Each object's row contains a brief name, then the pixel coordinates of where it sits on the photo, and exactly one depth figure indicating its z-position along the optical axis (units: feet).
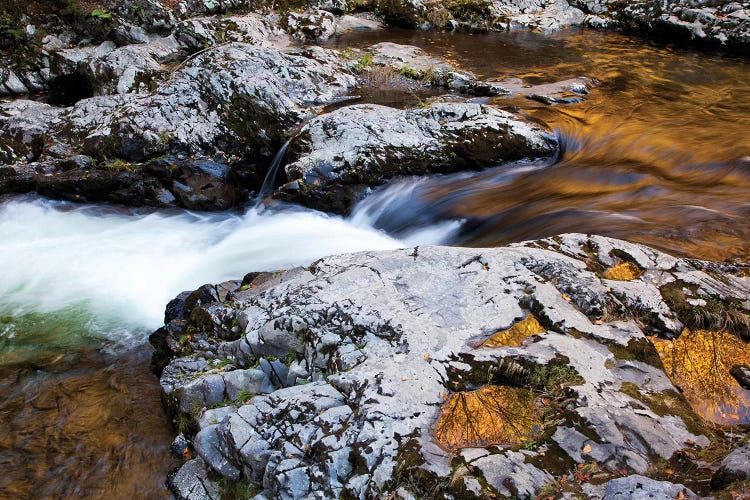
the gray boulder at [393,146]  27.02
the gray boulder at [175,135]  28.30
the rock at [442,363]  9.76
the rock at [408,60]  40.14
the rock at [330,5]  56.70
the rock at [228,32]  43.09
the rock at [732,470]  7.91
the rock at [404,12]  57.67
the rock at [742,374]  12.19
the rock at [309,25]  49.96
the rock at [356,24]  54.85
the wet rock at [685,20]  48.65
